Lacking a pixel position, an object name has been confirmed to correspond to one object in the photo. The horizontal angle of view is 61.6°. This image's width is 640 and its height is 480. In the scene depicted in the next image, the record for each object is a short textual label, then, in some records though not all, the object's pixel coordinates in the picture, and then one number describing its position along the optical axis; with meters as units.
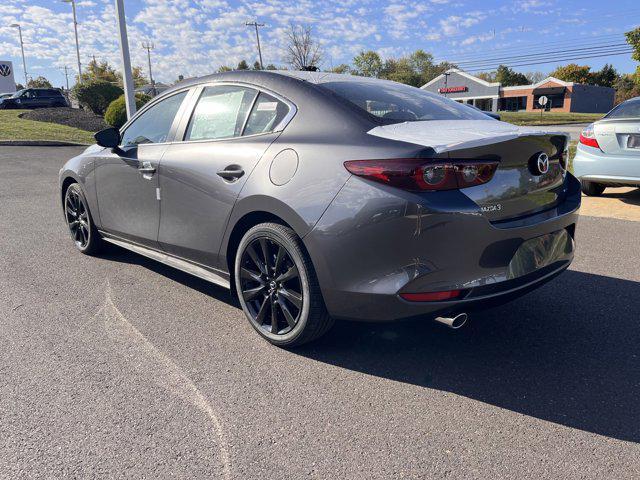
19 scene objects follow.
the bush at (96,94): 27.38
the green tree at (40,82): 83.10
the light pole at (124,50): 14.53
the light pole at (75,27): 49.53
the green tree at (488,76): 96.61
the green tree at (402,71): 88.19
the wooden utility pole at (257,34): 65.50
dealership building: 67.62
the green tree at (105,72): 54.91
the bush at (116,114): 20.92
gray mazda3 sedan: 2.57
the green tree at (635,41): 30.62
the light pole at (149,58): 90.22
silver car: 6.70
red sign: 73.90
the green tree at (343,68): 79.46
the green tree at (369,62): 92.35
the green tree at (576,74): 84.12
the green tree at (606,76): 85.44
